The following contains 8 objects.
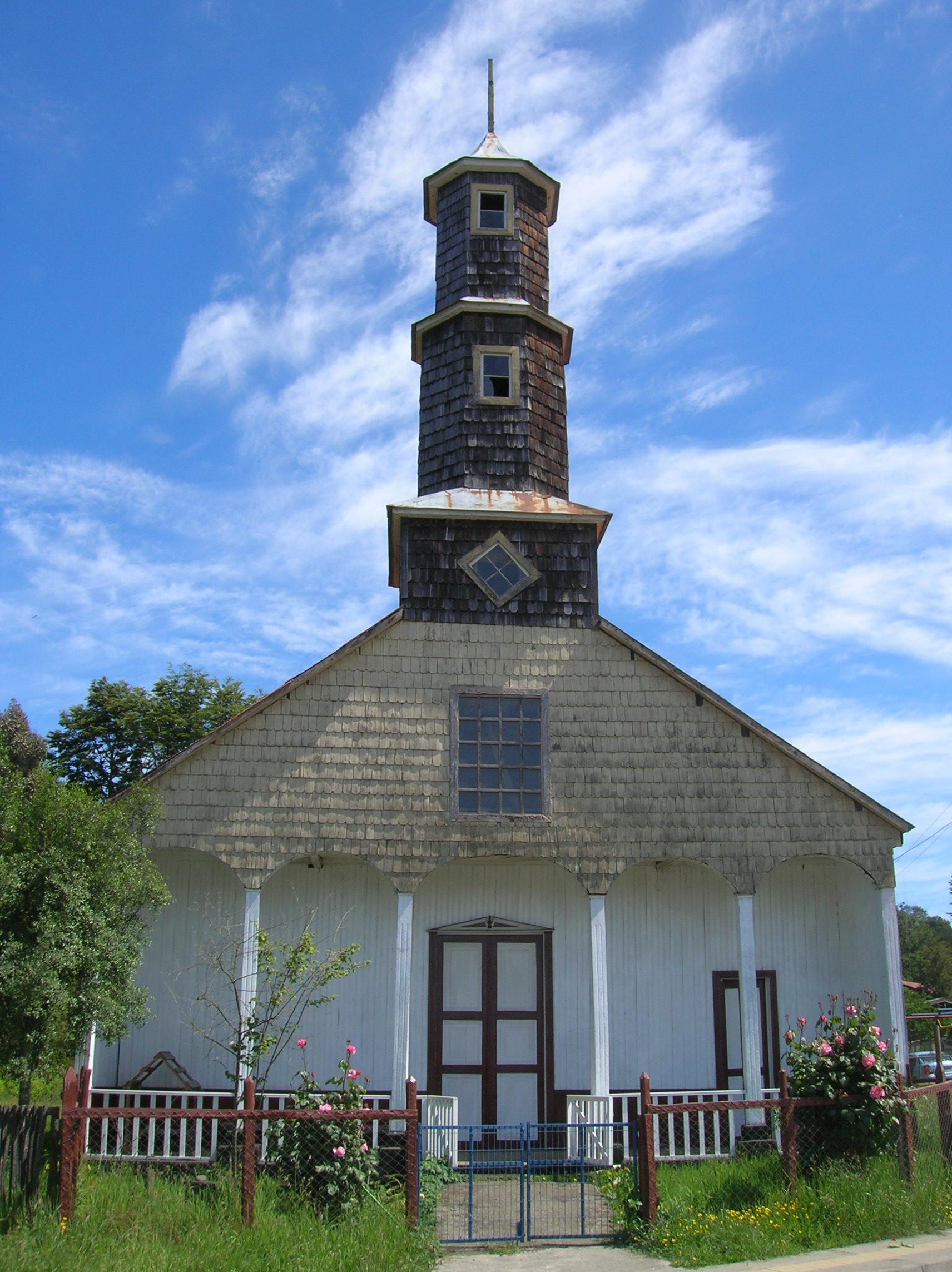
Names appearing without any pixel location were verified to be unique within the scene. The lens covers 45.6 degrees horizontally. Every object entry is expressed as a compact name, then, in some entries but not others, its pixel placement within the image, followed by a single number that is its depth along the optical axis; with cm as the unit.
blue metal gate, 1038
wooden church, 1452
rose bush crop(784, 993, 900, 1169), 1075
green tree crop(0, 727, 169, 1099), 1134
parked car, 2152
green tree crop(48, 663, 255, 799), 3147
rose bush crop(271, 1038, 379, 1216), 1005
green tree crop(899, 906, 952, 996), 5716
